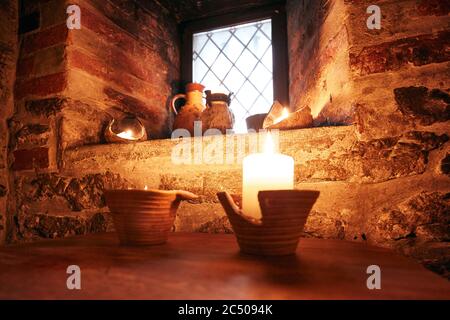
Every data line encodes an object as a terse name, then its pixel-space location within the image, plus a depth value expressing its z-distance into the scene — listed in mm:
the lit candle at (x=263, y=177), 569
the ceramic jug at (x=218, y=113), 1193
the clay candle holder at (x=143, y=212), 604
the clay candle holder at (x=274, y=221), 503
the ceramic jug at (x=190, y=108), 1312
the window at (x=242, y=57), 1533
